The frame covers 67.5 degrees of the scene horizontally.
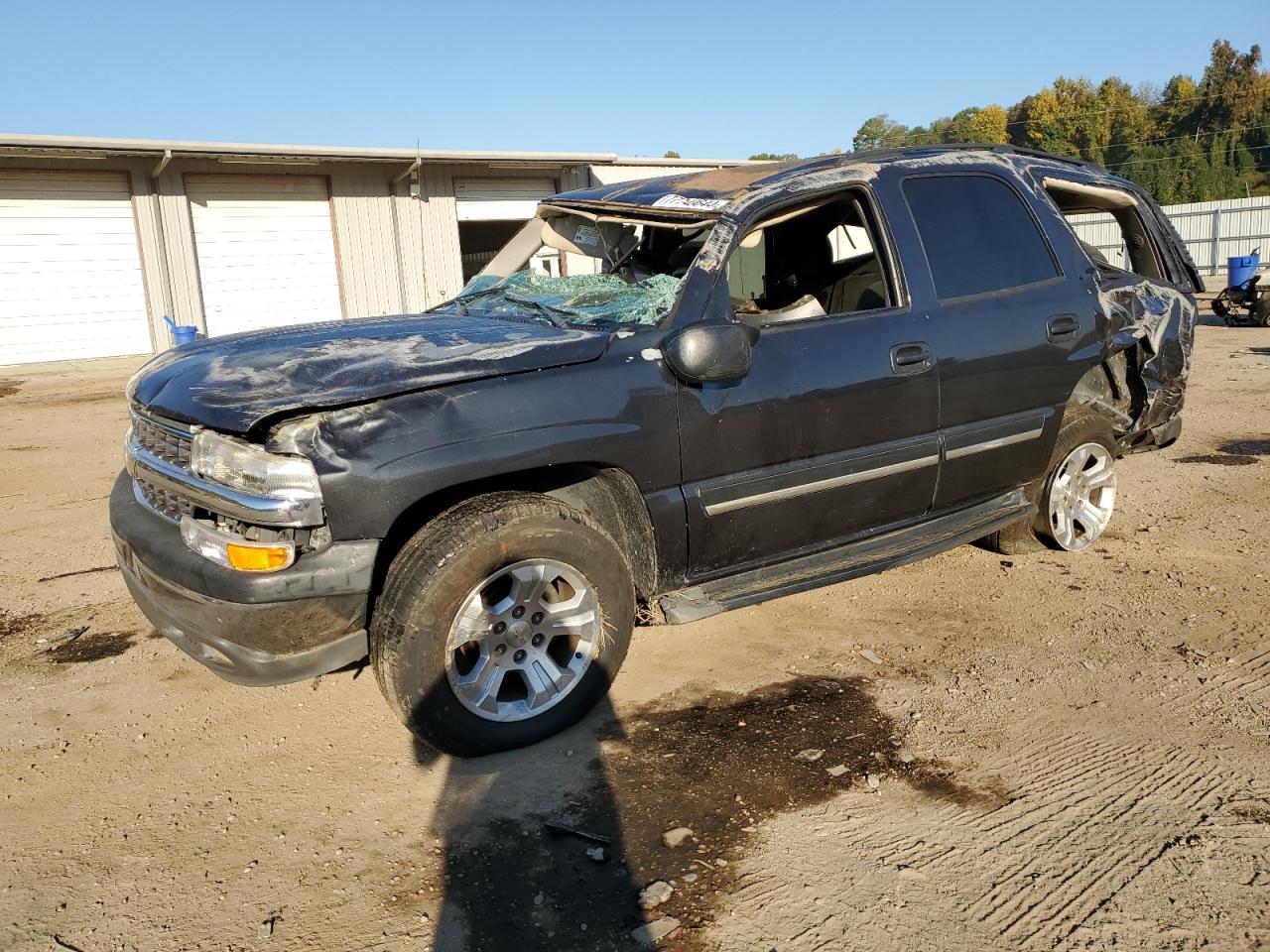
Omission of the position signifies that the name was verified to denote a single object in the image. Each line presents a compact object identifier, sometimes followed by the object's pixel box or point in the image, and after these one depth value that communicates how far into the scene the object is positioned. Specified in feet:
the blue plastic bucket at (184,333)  50.16
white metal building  57.82
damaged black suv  9.54
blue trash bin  62.08
